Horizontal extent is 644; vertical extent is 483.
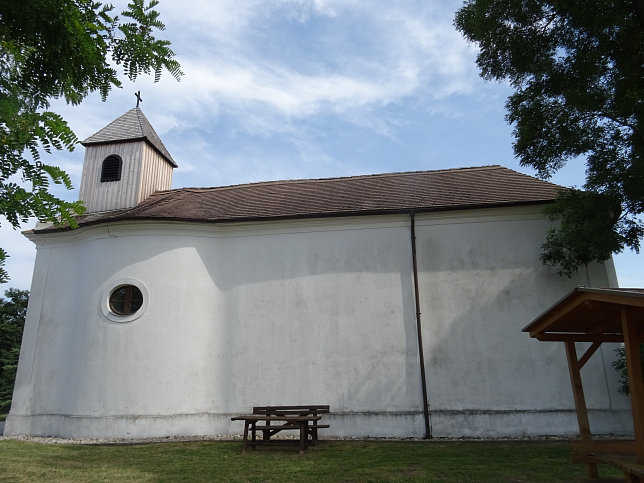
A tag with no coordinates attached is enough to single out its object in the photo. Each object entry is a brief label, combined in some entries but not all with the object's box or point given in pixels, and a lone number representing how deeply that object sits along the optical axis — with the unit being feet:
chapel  42.60
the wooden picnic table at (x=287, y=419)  34.04
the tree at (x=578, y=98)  33.99
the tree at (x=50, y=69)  8.39
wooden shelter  19.94
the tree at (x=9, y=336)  98.68
